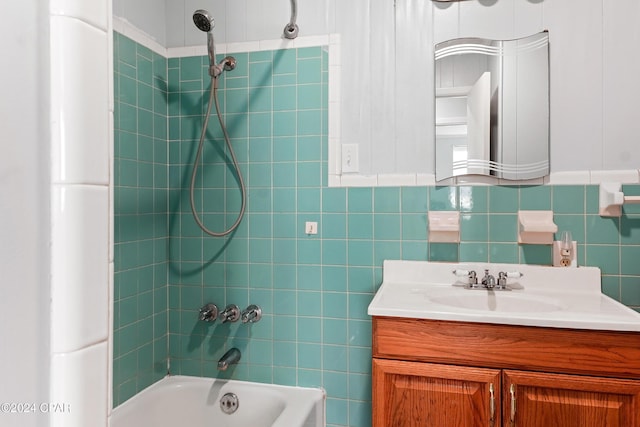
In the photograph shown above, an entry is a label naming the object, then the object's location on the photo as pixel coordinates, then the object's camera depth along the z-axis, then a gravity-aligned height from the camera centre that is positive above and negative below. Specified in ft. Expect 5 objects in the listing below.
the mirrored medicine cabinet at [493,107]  5.26 +1.34
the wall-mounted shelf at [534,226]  5.16 -0.21
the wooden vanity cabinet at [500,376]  3.77 -1.61
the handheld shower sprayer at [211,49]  5.01 +2.18
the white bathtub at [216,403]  5.57 -2.77
